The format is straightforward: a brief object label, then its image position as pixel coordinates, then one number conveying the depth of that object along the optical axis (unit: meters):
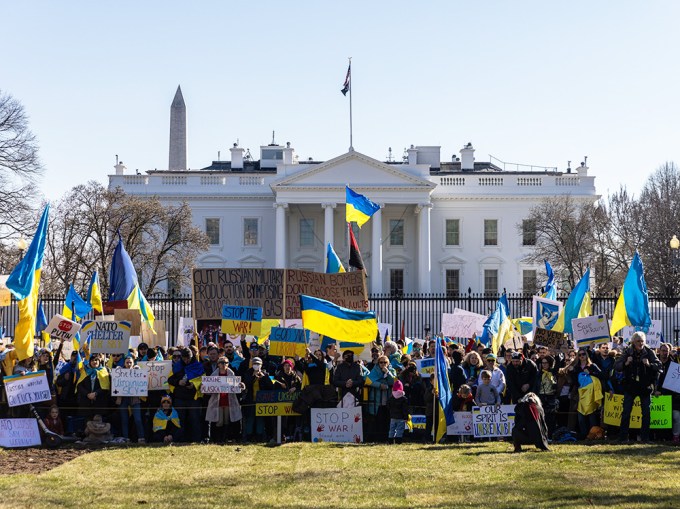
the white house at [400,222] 64.56
